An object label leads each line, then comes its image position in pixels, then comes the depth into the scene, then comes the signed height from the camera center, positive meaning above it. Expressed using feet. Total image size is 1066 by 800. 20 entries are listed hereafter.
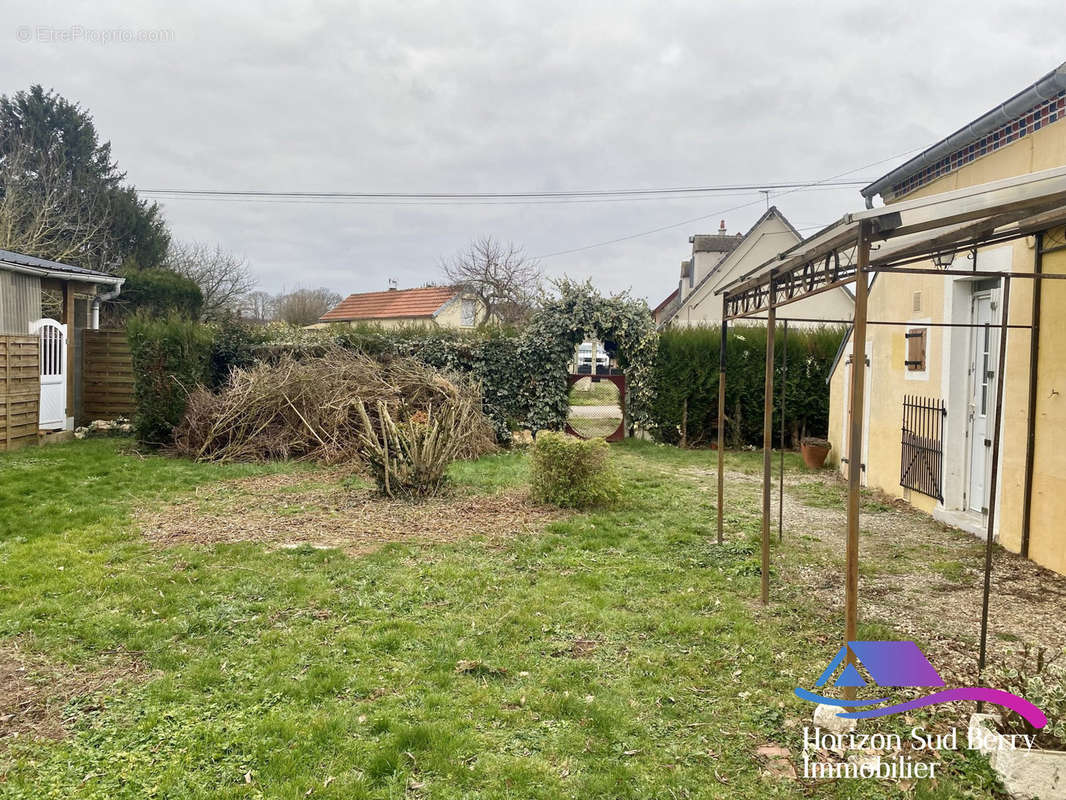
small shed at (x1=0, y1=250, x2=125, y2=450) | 34.55 +0.38
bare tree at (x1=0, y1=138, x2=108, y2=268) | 64.69 +15.98
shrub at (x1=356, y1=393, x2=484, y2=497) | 24.57 -3.37
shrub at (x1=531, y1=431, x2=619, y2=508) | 23.71 -3.69
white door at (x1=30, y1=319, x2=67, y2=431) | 37.99 -0.92
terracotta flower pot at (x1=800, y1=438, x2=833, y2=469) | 35.58 -4.14
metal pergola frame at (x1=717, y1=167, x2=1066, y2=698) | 8.15 +2.16
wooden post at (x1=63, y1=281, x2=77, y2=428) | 40.63 +2.05
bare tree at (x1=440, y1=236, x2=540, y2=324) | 94.27 +13.39
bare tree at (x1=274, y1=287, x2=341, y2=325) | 108.88 +10.72
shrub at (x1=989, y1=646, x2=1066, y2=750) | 7.57 -3.79
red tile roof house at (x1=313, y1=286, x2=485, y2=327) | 102.99 +9.98
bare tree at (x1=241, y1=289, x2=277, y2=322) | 96.27 +9.49
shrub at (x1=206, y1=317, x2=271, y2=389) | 41.22 +0.74
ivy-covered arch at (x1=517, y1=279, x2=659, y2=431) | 42.39 +2.38
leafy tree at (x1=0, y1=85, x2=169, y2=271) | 76.02 +21.37
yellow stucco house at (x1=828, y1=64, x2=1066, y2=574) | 16.70 +0.51
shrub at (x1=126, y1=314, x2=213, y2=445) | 35.32 -0.74
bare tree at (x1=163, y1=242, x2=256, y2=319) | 84.53 +11.94
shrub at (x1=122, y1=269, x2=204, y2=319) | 64.85 +6.84
